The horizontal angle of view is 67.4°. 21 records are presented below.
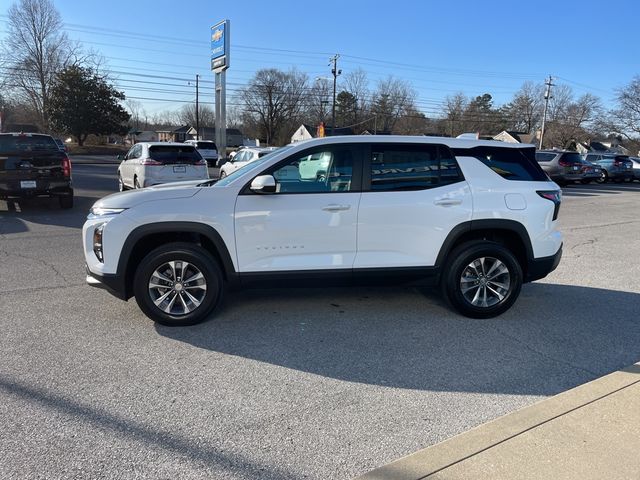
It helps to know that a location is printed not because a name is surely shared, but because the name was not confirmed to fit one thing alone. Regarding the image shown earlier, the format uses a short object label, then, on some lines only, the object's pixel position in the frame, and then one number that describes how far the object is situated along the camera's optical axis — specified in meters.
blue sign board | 26.34
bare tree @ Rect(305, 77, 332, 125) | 81.81
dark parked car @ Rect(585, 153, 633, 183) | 27.91
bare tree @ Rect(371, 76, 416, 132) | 77.31
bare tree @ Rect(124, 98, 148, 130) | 121.81
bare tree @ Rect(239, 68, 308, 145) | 87.62
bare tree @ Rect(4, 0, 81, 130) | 52.19
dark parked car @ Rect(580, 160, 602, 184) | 24.04
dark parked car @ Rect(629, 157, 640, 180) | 29.67
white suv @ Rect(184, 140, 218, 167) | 34.53
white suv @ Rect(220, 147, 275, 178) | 17.81
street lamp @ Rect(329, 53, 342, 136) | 51.81
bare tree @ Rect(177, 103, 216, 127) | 112.97
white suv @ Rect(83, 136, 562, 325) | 4.36
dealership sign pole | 26.47
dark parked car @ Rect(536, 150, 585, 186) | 22.62
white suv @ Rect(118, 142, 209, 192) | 12.96
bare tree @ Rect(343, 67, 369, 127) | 82.94
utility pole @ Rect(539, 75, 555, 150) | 58.57
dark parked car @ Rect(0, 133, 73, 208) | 10.44
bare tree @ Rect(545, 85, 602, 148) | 80.38
